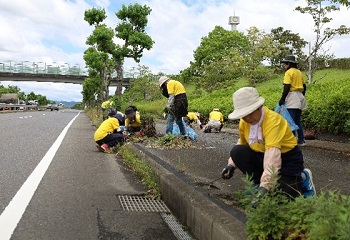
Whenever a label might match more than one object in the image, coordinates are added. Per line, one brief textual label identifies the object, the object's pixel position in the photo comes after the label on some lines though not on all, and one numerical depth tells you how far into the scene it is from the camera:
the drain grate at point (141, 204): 4.69
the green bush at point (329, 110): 8.57
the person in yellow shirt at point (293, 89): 7.62
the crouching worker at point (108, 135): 9.47
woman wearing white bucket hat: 3.41
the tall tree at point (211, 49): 36.93
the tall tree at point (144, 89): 38.19
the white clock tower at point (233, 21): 73.64
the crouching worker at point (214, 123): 14.36
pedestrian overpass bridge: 53.94
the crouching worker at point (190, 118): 12.34
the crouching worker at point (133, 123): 10.84
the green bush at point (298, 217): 2.05
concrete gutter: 3.12
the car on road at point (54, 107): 70.34
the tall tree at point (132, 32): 25.31
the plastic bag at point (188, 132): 10.41
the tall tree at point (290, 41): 35.59
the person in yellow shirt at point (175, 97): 9.33
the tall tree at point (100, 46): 25.36
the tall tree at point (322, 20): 20.31
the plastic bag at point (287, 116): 7.81
